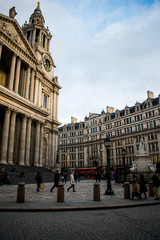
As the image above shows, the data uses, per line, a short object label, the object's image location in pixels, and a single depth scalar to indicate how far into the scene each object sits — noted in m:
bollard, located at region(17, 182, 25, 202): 10.75
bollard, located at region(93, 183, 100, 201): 11.69
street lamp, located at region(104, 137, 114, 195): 14.52
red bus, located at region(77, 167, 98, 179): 70.50
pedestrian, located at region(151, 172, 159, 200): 12.15
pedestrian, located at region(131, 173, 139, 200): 12.26
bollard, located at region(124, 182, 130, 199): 12.75
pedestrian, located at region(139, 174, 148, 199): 12.71
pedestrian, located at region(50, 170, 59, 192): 16.97
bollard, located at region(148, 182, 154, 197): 14.08
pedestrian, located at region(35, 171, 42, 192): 16.91
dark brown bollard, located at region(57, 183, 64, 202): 11.01
